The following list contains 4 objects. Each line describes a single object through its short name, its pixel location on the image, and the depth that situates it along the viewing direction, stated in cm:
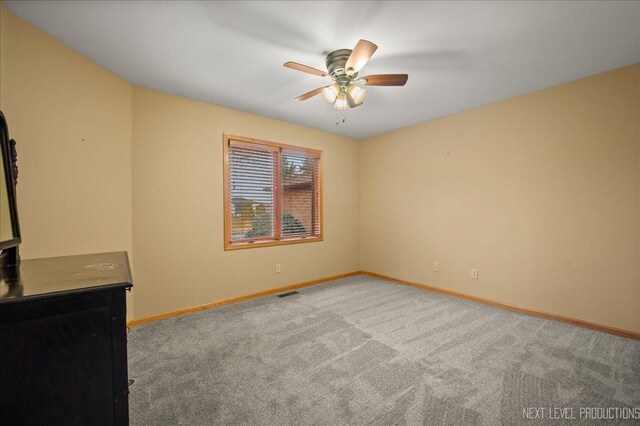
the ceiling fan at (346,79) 197
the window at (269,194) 361
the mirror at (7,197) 126
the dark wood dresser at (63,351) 85
